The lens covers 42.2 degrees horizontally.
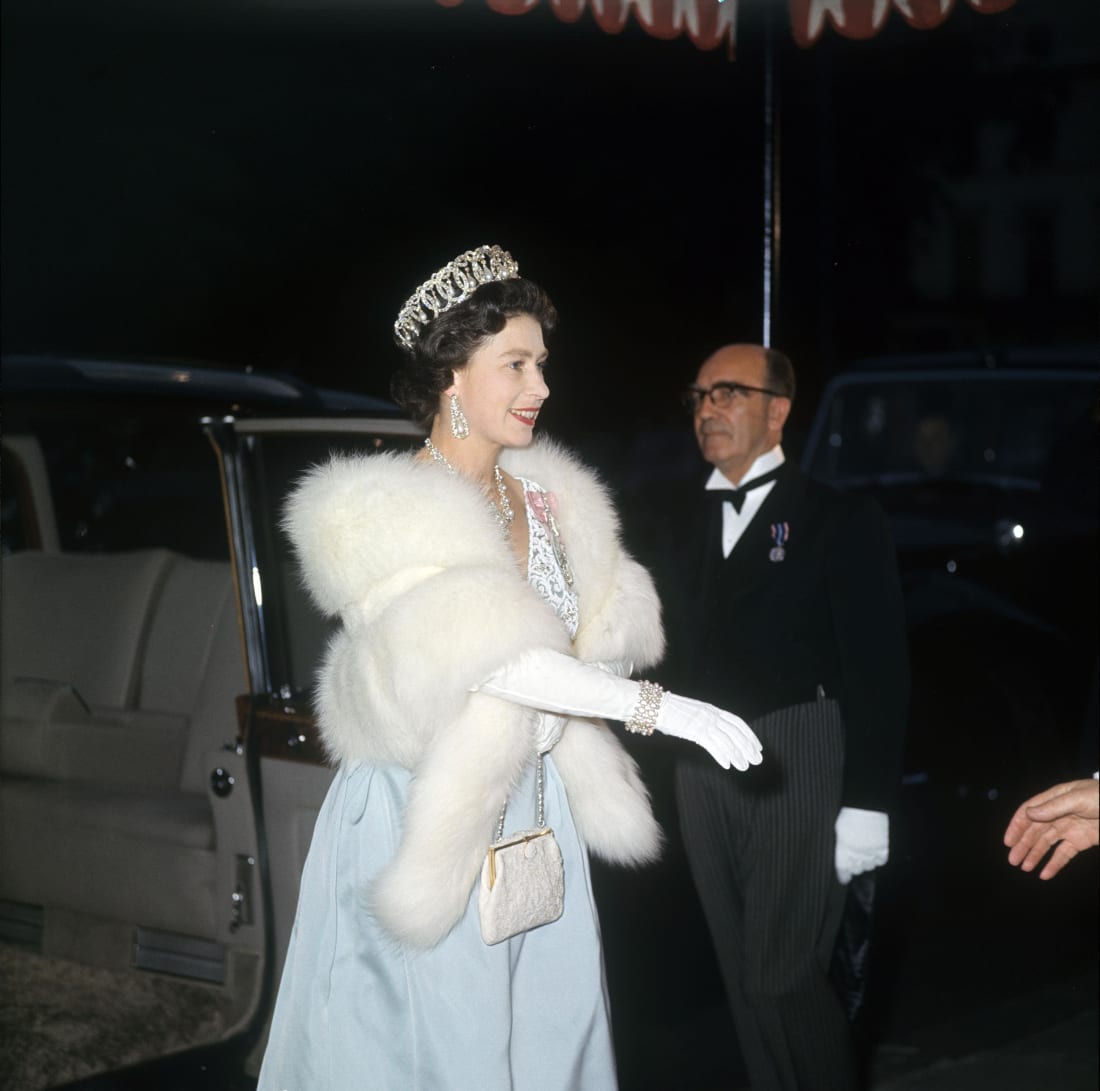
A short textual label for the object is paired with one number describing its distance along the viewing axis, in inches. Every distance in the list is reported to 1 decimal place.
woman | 91.5
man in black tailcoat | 124.8
